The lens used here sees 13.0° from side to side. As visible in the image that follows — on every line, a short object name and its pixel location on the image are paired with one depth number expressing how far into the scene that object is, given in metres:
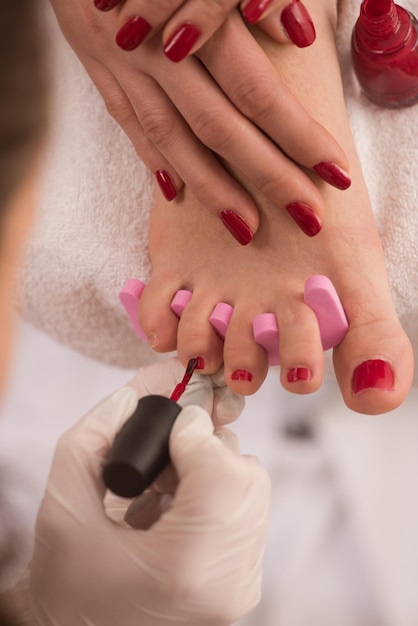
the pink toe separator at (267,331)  0.66
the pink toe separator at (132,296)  0.69
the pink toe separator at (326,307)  0.66
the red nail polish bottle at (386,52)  0.65
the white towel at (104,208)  0.68
